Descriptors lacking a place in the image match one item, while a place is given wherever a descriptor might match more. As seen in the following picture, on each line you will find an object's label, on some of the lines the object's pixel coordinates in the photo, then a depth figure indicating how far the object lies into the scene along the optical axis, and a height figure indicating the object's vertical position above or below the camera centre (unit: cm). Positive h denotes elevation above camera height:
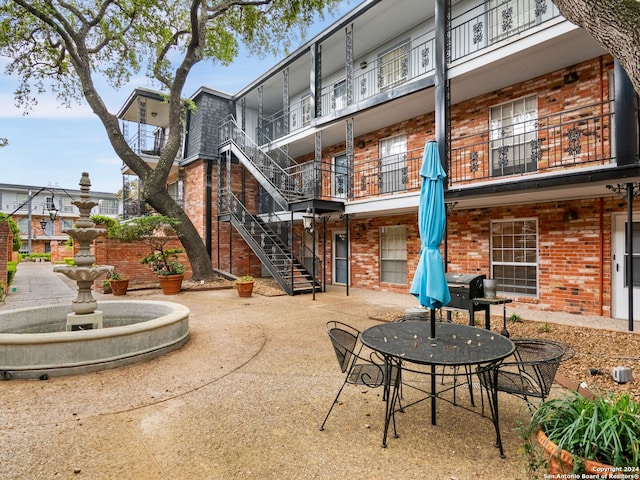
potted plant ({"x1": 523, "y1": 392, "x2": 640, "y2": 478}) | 175 -110
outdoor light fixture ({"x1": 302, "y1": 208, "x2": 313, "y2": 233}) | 1034 +58
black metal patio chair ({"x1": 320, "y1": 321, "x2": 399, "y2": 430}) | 307 -128
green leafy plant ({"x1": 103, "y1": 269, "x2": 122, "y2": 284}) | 1070 -118
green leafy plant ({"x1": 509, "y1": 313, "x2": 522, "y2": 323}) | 675 -162
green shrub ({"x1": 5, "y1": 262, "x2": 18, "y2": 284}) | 1155 -115
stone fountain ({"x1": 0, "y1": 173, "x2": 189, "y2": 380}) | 405 -133
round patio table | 265 -94
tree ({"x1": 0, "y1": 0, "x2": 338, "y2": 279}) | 1119 +697
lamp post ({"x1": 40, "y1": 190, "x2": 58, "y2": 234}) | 1780 +145
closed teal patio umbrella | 314 +3
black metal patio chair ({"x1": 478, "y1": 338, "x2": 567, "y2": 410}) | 273 -115
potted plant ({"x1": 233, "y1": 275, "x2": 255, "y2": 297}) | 1031 -147
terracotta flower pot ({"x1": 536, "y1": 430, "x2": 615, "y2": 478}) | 171 -119
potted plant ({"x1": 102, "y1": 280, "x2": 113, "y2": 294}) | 1098 -157
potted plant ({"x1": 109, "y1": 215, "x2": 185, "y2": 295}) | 1068 +0
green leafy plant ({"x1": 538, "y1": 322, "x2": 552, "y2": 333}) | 598 -162
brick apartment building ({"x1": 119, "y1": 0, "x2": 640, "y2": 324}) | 699 +232
